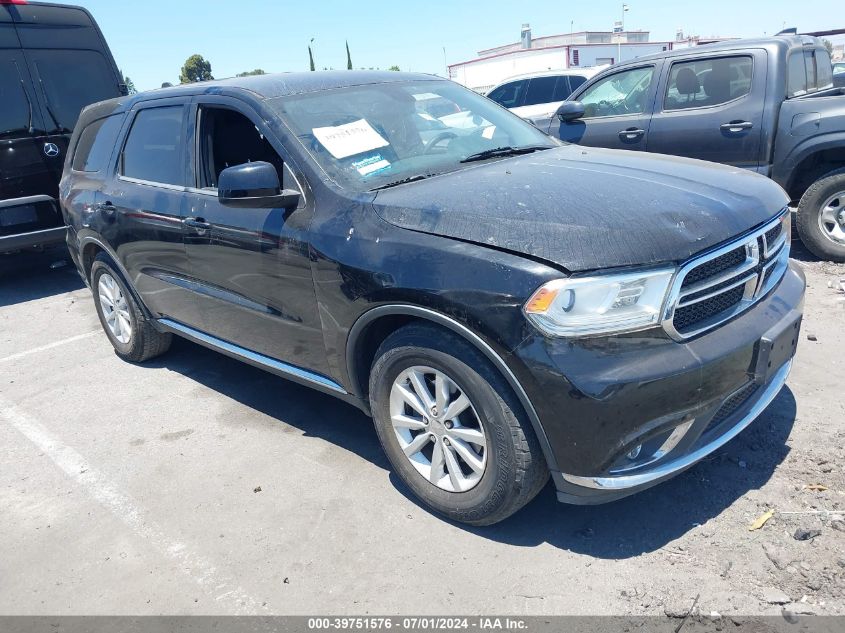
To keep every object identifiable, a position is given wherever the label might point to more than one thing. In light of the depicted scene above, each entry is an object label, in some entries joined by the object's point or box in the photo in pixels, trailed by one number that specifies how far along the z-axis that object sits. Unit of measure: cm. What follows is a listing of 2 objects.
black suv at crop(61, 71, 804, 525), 238
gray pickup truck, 574
